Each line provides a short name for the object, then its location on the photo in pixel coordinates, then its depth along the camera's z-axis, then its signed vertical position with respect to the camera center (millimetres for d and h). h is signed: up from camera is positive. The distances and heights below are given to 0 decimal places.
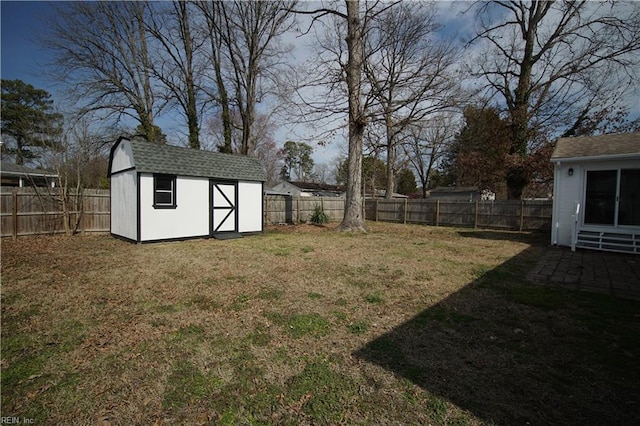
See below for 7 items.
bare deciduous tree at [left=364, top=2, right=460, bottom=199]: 10266 +4918
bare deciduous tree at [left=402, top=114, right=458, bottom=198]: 11844 +5326
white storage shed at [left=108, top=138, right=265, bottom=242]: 9398 +178
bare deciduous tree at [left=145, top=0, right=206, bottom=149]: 16484 +8112
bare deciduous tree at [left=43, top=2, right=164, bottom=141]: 14781 +7908
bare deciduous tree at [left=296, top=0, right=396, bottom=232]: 11031 +4856
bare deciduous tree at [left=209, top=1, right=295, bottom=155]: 16844 +9386
